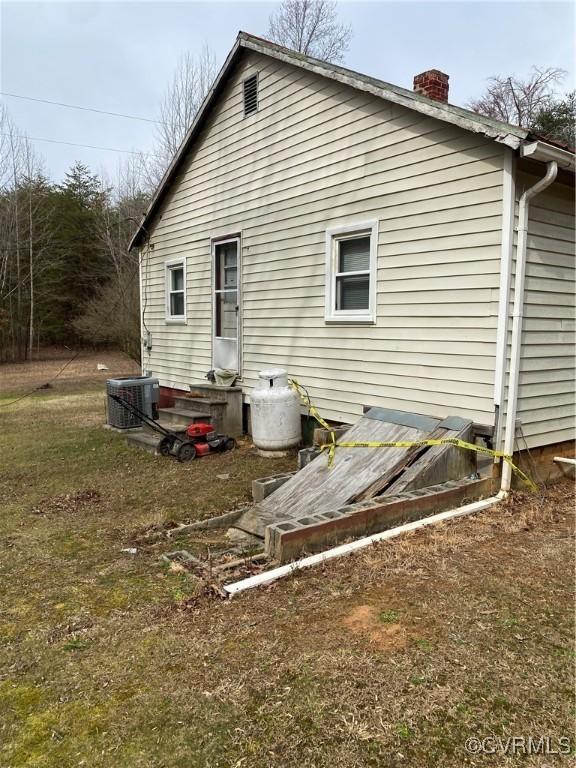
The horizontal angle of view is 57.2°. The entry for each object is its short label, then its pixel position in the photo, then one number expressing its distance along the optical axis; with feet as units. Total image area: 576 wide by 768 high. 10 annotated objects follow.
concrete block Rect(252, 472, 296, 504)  17.54
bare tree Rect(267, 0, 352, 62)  72.74
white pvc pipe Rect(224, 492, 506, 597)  11.21
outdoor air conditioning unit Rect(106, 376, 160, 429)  30.25
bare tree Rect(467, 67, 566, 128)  69.72
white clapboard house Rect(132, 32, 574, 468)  16.66
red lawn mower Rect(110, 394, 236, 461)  23.99
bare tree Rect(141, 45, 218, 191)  69.05
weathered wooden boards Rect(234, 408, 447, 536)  15.60
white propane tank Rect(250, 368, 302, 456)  23.77
